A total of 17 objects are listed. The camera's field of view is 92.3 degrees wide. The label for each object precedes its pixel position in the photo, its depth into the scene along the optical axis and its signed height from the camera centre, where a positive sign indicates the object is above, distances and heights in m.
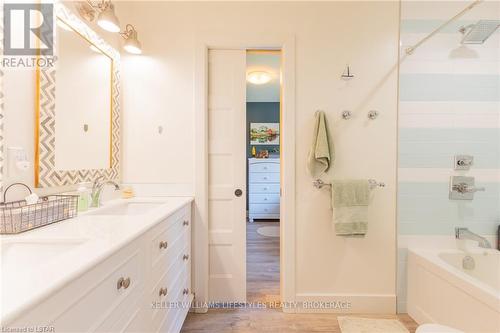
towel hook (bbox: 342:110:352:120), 1.94 +0.41
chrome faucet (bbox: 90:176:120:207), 1.52 -0.19
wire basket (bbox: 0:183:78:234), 0.95 -0.22
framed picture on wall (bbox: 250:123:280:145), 5.17 +0.65
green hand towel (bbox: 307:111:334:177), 1.84 +0.11
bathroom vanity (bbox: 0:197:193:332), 0.56 -0.34
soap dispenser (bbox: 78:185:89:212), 1.40 -0.21
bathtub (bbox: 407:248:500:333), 1.34 -0.81
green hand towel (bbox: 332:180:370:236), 1.88 -0.33
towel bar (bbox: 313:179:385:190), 1.94 -0.16
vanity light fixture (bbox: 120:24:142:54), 1.76 +0.90
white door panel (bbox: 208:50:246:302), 2.03 -0.18
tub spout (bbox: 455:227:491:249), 1.88 -0.56
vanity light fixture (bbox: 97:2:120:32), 1.43 +0.87
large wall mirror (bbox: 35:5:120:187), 1.27 +0.33
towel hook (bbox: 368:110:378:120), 1.94 +0.41
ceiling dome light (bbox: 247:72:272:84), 3.44 +1.28
